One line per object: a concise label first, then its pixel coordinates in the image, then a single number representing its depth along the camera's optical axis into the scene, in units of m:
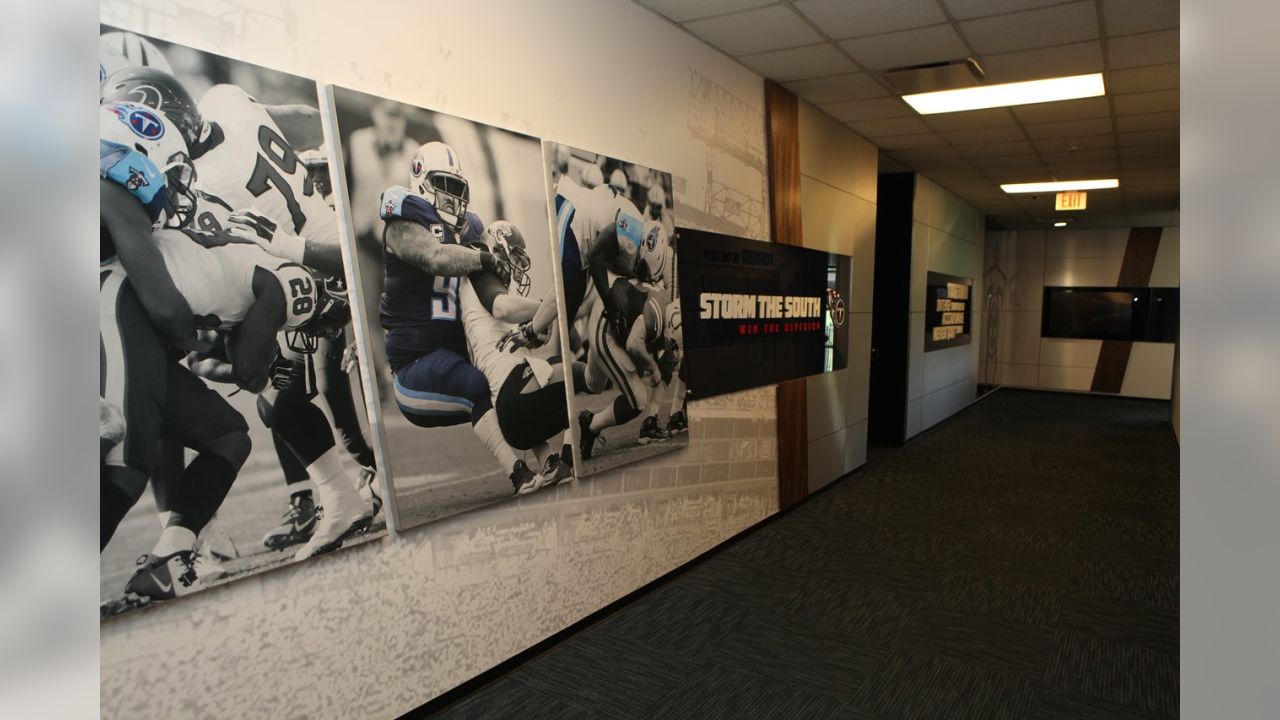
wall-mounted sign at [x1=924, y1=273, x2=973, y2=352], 8.83
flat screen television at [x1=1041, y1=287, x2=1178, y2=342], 12.12
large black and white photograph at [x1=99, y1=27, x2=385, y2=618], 1.95
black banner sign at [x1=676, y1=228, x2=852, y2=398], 4.39
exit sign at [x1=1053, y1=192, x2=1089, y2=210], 9.09
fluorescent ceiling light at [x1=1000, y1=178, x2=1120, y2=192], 8.40
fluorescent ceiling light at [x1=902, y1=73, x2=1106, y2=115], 4.90
